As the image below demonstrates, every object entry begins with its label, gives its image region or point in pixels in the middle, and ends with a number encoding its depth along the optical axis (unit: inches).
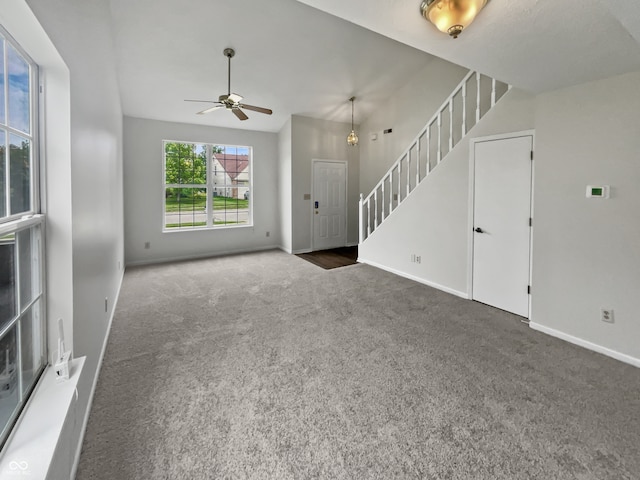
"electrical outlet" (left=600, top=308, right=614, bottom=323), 102.5
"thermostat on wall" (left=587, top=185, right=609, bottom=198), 101.6
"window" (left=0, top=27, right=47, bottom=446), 46.1
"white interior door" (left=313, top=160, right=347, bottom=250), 267.9
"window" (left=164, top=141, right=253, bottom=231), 237.1
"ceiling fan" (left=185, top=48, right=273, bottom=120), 147.5
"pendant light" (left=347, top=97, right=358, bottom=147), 243.0
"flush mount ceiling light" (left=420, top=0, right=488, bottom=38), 71.2
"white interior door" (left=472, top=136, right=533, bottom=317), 130.5
